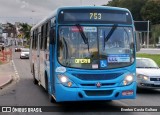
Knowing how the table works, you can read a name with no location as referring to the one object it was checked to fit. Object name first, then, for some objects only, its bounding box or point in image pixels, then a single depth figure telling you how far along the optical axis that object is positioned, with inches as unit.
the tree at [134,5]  6220.5
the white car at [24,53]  2308.6
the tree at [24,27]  5599.4
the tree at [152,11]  5497.0
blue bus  448.1
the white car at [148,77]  624.1
